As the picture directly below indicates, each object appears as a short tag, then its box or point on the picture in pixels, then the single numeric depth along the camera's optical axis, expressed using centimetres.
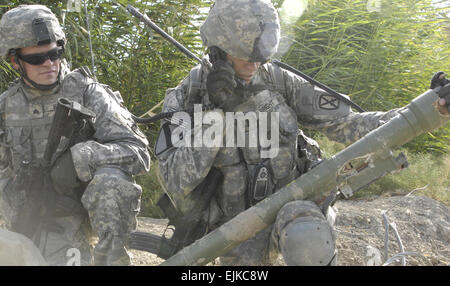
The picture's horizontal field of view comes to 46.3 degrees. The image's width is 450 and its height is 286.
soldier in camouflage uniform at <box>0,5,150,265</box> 292
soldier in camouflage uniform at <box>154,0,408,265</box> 281
